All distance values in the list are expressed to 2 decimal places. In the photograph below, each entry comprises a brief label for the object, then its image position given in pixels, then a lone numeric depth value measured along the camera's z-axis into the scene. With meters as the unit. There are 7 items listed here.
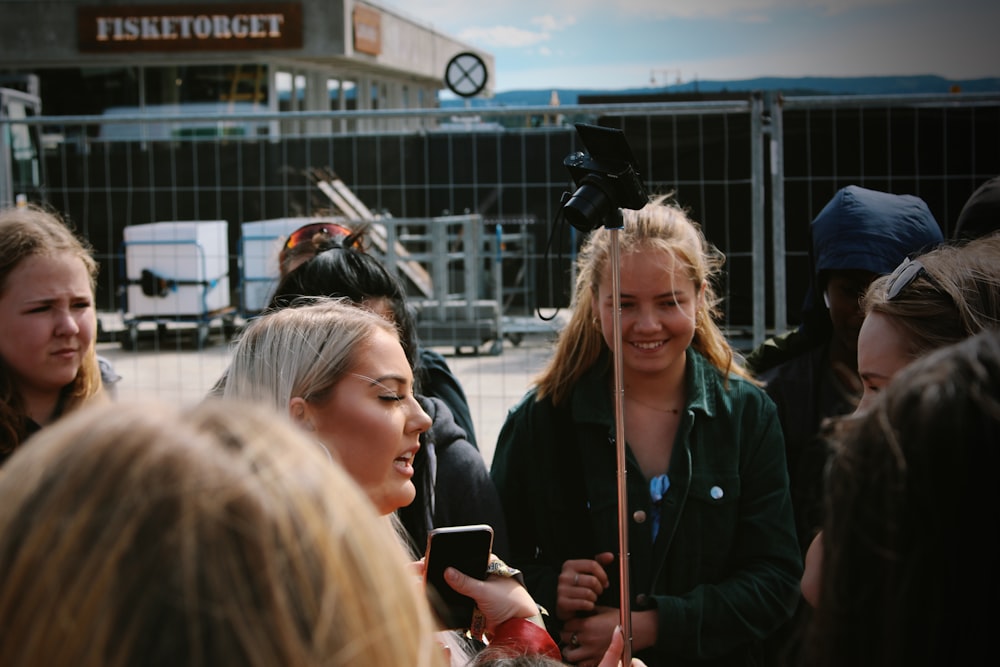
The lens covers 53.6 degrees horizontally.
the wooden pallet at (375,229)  11.91
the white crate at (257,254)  10.79
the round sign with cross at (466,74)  12.47
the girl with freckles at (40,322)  2.88
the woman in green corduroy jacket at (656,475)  2.63
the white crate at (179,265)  11.37
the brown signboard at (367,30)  22.75
